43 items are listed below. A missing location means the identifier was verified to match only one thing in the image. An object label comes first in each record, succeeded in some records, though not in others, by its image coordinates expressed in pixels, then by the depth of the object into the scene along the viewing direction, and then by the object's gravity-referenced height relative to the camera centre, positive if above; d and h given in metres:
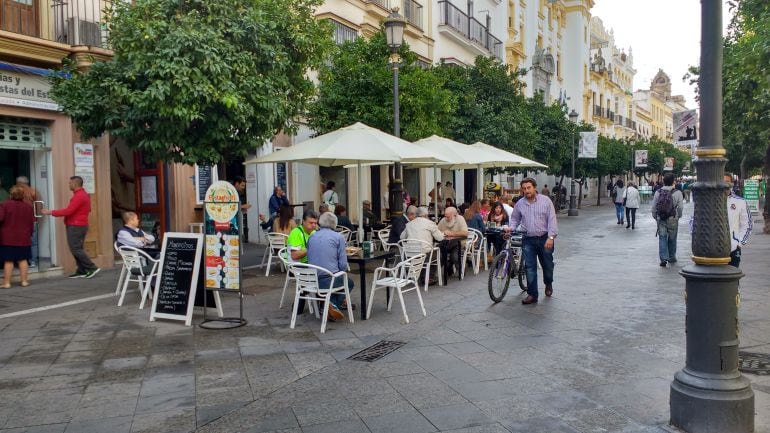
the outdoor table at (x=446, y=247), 10.25 -0.96
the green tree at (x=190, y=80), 8.24 +1.60
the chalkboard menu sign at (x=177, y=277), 7.34 -1.01
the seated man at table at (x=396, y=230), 11.01 -0.70
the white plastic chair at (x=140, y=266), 8.20 -0.98
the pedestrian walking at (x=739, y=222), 8.05 -0.47
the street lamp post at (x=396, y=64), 11.68 +2.43
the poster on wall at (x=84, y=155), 11.48 +0.76
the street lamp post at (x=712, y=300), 3.92 -0.74
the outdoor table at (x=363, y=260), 7.62 -0.88
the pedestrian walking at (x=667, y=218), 12.13 -0.62
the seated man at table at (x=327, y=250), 7.14 -0.68
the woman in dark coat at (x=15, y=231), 9.62 -0.56
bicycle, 8.55 -1.19
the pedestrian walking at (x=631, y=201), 21.58 -0.48
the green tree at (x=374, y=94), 14.09 +2.24
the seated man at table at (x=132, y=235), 8.76 -0.60
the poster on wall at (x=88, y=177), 11.54 +0.33
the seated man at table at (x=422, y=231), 9.53 -0.63
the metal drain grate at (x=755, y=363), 5.39 -1.62
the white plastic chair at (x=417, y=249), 9.27 -0.89
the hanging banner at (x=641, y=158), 41.56 +1.98
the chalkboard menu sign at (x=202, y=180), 14.05 +0.30
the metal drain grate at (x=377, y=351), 6.04 -1.63
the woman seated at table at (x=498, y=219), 12.61 -0.64
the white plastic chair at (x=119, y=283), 8.69 -1.28
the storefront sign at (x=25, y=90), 10.30 +1.81
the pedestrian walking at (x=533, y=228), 8.40 -0.54
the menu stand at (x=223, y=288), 7.31 -1.04
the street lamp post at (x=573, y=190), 30.67 -0.12
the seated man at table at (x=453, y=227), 10.54 -0.64
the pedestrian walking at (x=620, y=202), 24.03 -0.57
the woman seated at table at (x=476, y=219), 11.85 -0.57
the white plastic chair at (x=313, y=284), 6.98 -1.06
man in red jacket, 10.40 -0.35
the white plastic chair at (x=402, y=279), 7.36 -1.09
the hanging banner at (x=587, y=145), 30.62 +2.14
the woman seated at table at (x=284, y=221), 10.82 -0.51
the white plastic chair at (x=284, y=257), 7.99 -0.87
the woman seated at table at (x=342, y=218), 12.44 -0.54
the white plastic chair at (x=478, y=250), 11.42 -1.17
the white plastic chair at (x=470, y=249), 11.07 -1.08
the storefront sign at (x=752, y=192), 24.02 -0.26
